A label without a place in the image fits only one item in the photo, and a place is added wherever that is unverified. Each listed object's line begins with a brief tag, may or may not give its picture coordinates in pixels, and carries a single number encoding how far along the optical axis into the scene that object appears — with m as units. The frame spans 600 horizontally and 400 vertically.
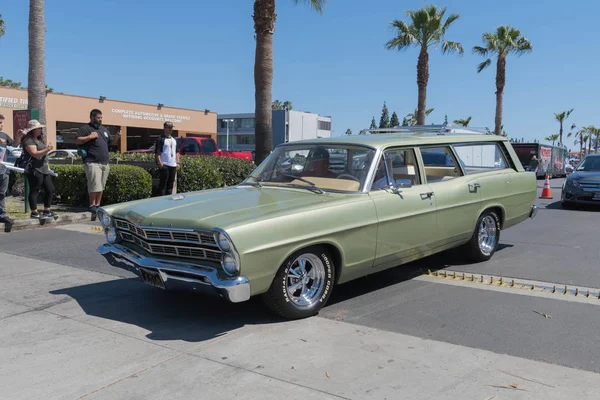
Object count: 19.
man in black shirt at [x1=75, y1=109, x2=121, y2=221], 9.88
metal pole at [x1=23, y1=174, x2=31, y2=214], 10.25
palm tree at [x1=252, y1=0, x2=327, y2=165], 14.63
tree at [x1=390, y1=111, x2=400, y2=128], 120.94
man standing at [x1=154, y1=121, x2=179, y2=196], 11.39
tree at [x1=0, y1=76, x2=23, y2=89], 72.28
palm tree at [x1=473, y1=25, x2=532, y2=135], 36.47
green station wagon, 4.33
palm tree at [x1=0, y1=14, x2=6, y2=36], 37.50
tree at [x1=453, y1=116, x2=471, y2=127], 78.44
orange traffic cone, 16.91
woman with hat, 9.28
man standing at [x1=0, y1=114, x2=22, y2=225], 9.15
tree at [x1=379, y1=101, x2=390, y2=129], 129.02
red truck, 20.00
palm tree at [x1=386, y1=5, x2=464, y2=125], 28.75
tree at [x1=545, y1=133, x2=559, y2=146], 109.99
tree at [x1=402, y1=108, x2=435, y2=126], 92.11
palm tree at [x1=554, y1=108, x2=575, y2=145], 85.94
